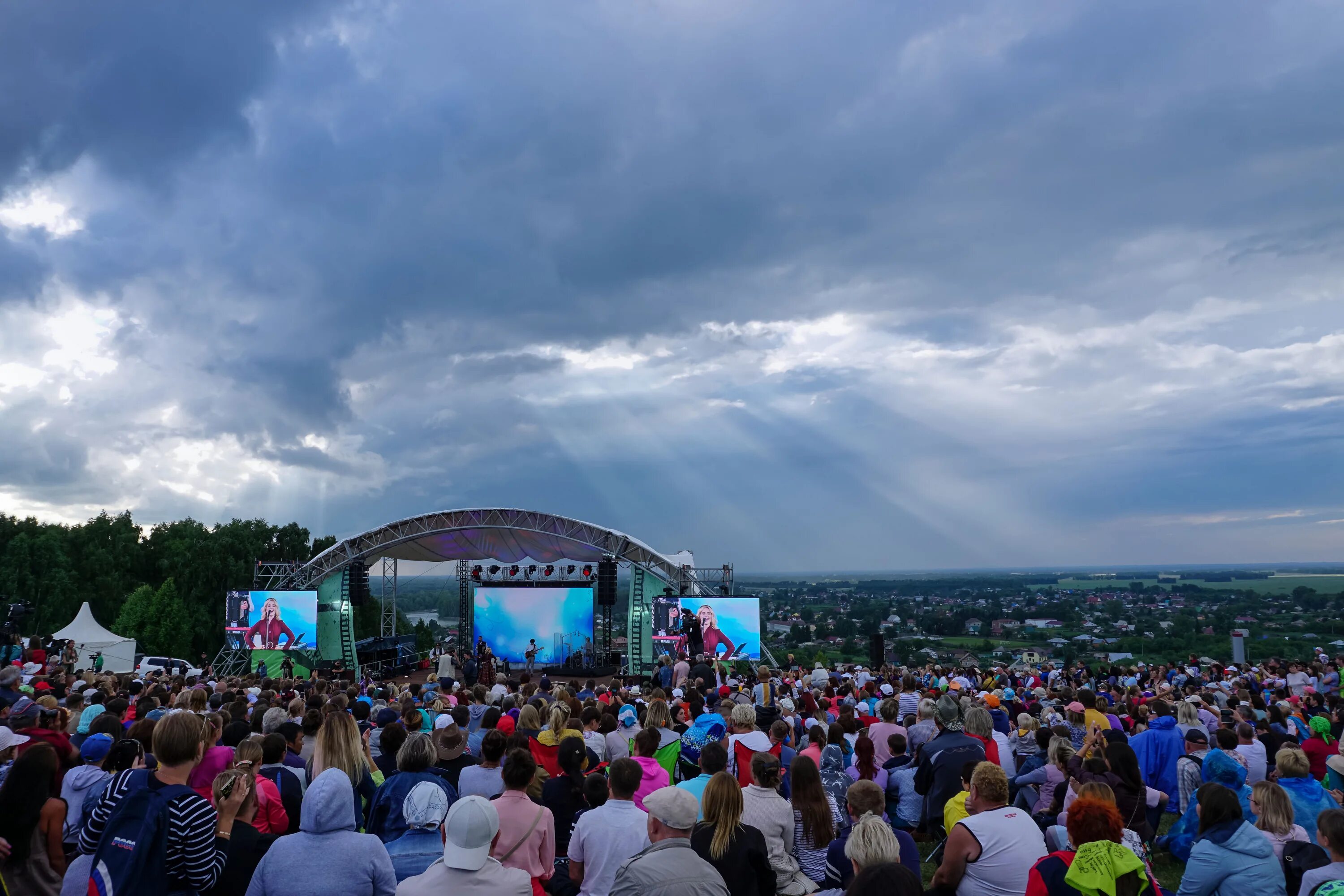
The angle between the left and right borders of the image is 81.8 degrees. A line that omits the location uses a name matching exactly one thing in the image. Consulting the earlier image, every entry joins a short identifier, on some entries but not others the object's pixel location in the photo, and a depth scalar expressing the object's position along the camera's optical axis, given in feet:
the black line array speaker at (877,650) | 70.69
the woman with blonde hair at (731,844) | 11.39
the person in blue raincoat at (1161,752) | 22.82
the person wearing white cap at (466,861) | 9.47
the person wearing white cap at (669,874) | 9.04
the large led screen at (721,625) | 73.82
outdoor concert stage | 79.46
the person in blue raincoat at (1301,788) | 16.92
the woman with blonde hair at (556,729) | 19.43
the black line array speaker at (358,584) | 84.02
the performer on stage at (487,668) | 76.07
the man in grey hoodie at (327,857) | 10.00
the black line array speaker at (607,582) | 79.46
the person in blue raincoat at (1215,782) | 16.44
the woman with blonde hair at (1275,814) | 13.93
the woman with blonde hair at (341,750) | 13.38
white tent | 77.42
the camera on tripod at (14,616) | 53.83
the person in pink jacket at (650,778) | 16.35
